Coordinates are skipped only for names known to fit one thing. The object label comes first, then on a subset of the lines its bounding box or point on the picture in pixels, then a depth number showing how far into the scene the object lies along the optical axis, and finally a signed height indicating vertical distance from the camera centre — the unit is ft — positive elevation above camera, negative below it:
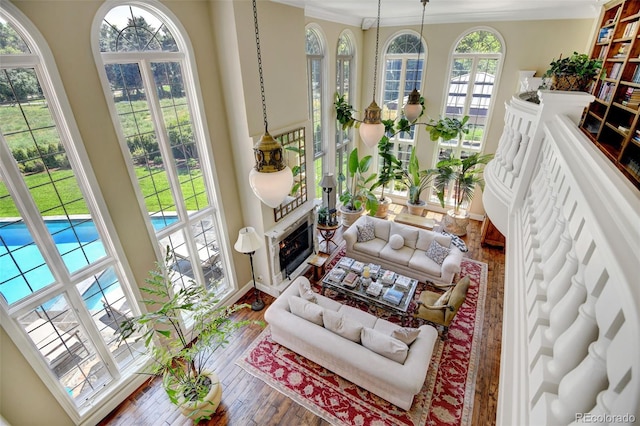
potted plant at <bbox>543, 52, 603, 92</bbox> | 7.79 -0.03
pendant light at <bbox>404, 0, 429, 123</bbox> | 15.58 -1.54
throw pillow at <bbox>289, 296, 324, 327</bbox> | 13.96 -10.20
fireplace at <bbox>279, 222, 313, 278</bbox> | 18.79 -10.49
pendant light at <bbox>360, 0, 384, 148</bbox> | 11.55 -1.76
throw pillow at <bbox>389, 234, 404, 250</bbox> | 20.21 -10.40
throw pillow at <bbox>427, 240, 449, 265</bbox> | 18.87 -10.44
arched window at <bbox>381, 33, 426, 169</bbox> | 24.43 -0.18
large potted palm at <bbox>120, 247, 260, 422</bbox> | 9.94 -9.33
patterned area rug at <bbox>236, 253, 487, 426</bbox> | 12.36 -12.88
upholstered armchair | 14.83 -11.11
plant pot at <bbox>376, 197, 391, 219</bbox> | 27.45 -11.33
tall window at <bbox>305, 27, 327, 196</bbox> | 20.27 -0.77
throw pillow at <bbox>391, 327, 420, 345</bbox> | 12.84 -10.31
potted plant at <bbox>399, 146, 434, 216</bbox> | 25.48 -8.88
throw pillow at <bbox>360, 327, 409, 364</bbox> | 12.12 -10.22
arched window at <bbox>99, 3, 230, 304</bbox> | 10.94 -1.90
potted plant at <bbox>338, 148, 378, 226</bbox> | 24.40 -9.58
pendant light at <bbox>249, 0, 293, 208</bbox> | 7.06 -2.07
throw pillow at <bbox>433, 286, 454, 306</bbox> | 15.51 -10.86
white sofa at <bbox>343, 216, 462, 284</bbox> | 18.44 -10.90
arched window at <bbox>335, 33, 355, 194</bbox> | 23.53 -0.78
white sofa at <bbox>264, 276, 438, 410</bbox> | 11.80 -10.83
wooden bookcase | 13.03 -0.86
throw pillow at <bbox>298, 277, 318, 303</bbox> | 15.45 -10.41
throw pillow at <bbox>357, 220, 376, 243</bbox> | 21.29 -10.32
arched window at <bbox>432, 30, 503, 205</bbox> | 22.11 -0.62
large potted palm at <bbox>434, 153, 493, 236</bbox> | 23.56 -7.90
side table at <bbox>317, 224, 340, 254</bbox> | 22.39 -11.18
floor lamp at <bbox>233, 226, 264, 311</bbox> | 15.57 -7.85
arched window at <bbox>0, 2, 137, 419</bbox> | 8.79 -4.91
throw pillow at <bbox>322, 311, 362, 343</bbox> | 13.03 -10.15
